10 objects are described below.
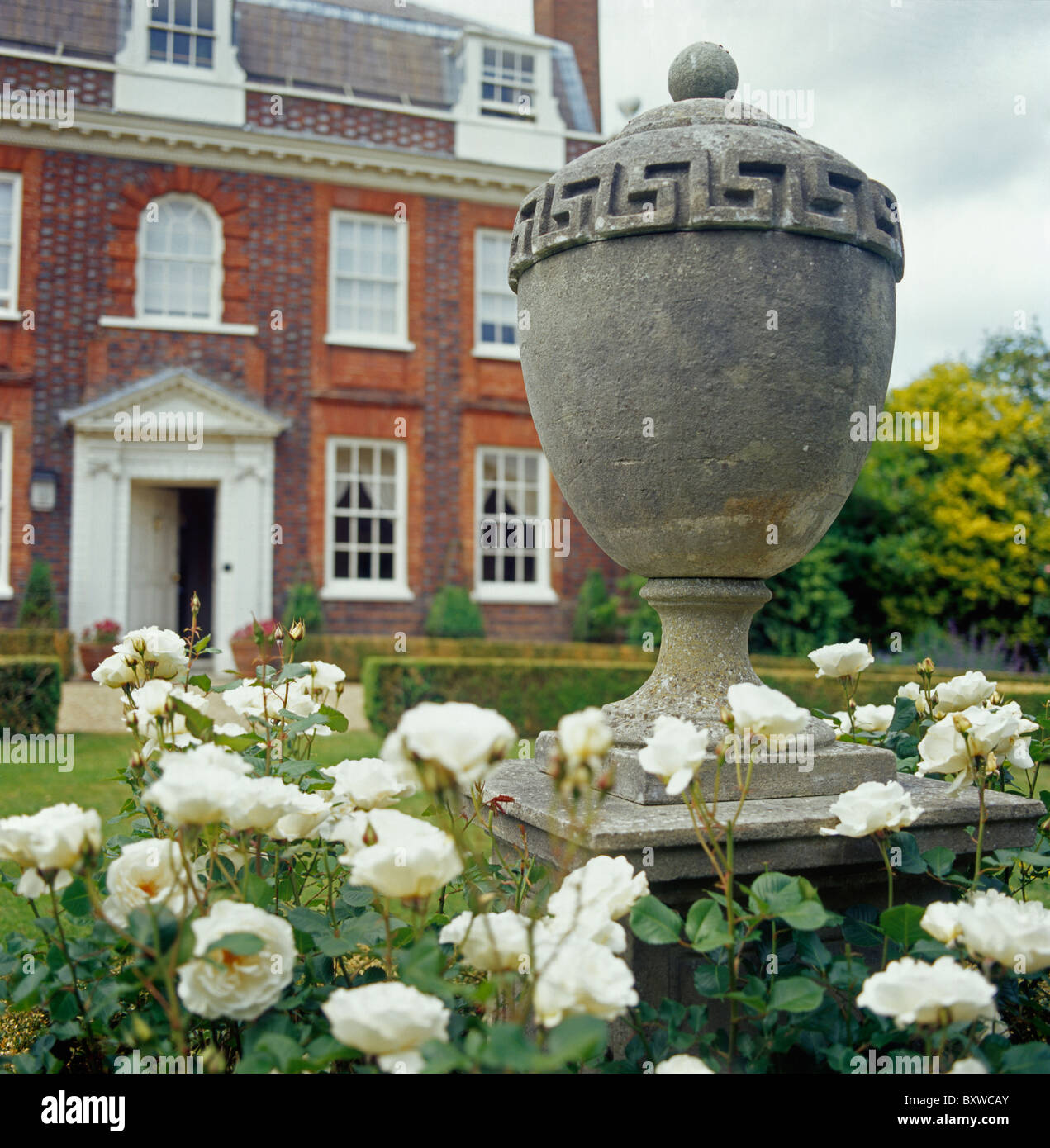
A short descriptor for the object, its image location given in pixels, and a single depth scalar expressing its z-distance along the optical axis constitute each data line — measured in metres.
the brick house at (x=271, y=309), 11.28
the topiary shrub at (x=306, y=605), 11.66
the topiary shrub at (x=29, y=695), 6.93
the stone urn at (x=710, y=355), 2.33
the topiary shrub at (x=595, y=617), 12.48
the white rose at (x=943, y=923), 1.55
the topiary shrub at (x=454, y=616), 12.05
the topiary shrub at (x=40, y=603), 10.84
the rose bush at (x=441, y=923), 1.28
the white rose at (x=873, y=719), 2.90
